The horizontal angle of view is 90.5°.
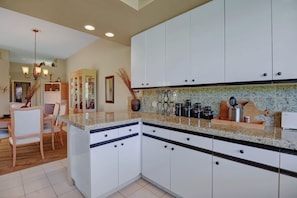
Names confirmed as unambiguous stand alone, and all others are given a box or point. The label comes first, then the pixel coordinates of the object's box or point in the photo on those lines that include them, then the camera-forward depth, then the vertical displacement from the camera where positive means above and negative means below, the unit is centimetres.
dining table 308 -51
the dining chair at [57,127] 317 -69
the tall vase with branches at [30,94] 356 +7
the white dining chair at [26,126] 245 -50
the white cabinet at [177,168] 144 -79
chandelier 368 +70
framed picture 394 +23
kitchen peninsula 109 -57
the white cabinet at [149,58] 216 +62
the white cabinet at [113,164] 159 -81
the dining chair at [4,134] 373 -96
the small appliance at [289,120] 131 -21
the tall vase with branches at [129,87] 281 +21
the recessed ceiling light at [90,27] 226 +109
